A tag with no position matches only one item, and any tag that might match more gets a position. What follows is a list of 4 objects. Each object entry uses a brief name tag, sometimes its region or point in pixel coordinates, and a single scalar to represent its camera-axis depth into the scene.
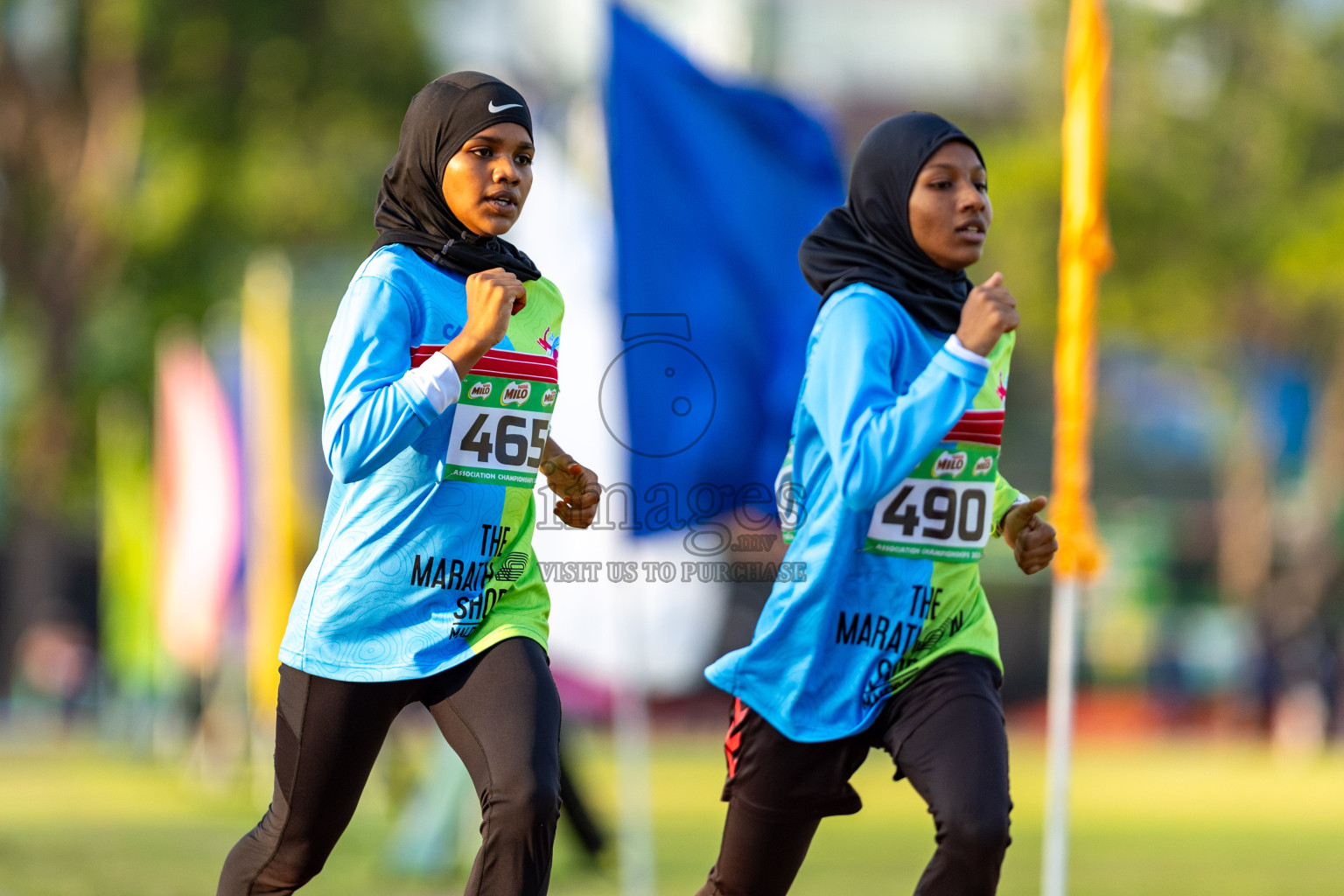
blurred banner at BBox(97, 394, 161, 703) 48.56
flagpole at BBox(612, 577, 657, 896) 15.61
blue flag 16.47
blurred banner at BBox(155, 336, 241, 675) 35.31
